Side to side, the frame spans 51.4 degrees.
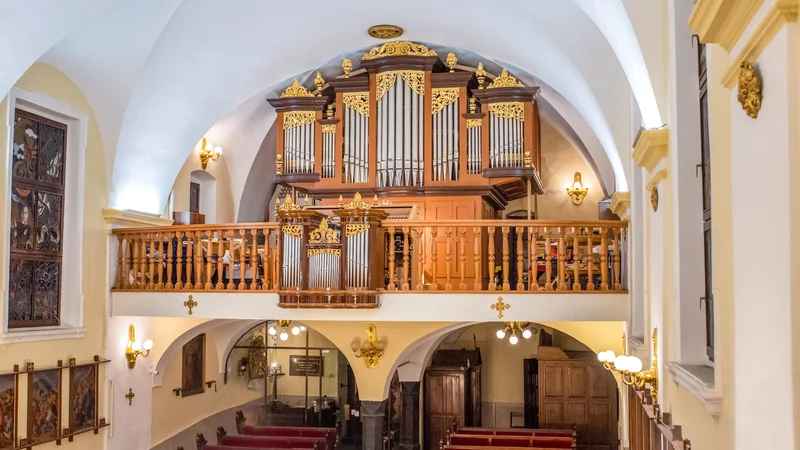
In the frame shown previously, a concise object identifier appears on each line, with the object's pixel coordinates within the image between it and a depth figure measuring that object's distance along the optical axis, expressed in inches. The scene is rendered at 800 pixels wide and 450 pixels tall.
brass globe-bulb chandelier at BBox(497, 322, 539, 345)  508.4
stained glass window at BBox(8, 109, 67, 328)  412.5
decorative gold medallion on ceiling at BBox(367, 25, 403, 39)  524.1
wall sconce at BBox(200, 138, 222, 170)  581.0
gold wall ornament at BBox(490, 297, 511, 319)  416.2
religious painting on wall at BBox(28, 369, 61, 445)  409.4
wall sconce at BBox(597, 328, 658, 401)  285.9
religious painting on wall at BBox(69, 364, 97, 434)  437.1
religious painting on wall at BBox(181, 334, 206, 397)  586.2
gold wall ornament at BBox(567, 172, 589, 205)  637.3
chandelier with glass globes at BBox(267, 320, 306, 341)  630.2
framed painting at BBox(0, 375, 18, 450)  391.9
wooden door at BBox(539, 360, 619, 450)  652.6
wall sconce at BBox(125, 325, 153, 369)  482.9
